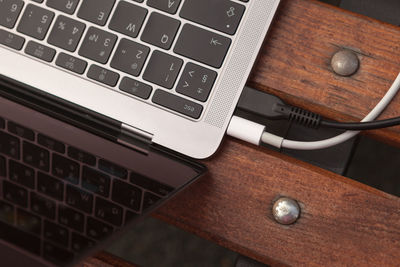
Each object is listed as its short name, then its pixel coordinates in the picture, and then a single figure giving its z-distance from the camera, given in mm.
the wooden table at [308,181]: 486
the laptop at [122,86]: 474
